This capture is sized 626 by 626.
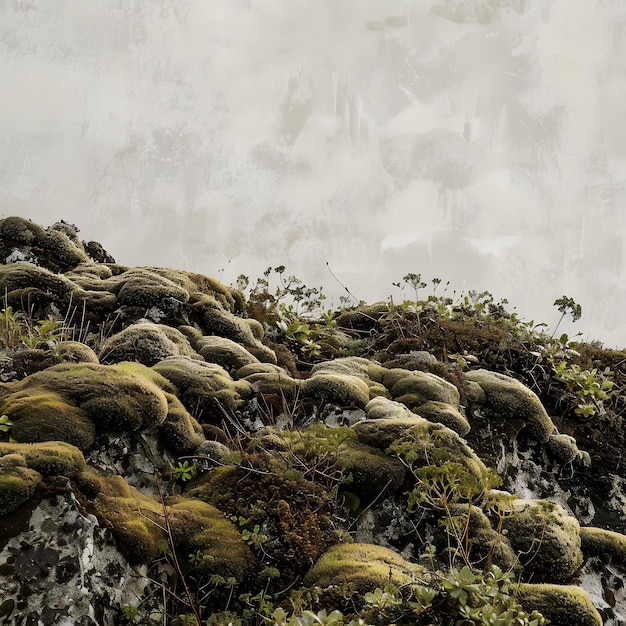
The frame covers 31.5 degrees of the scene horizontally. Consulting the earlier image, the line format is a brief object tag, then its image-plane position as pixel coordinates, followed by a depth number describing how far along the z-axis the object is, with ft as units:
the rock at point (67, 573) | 25.49
